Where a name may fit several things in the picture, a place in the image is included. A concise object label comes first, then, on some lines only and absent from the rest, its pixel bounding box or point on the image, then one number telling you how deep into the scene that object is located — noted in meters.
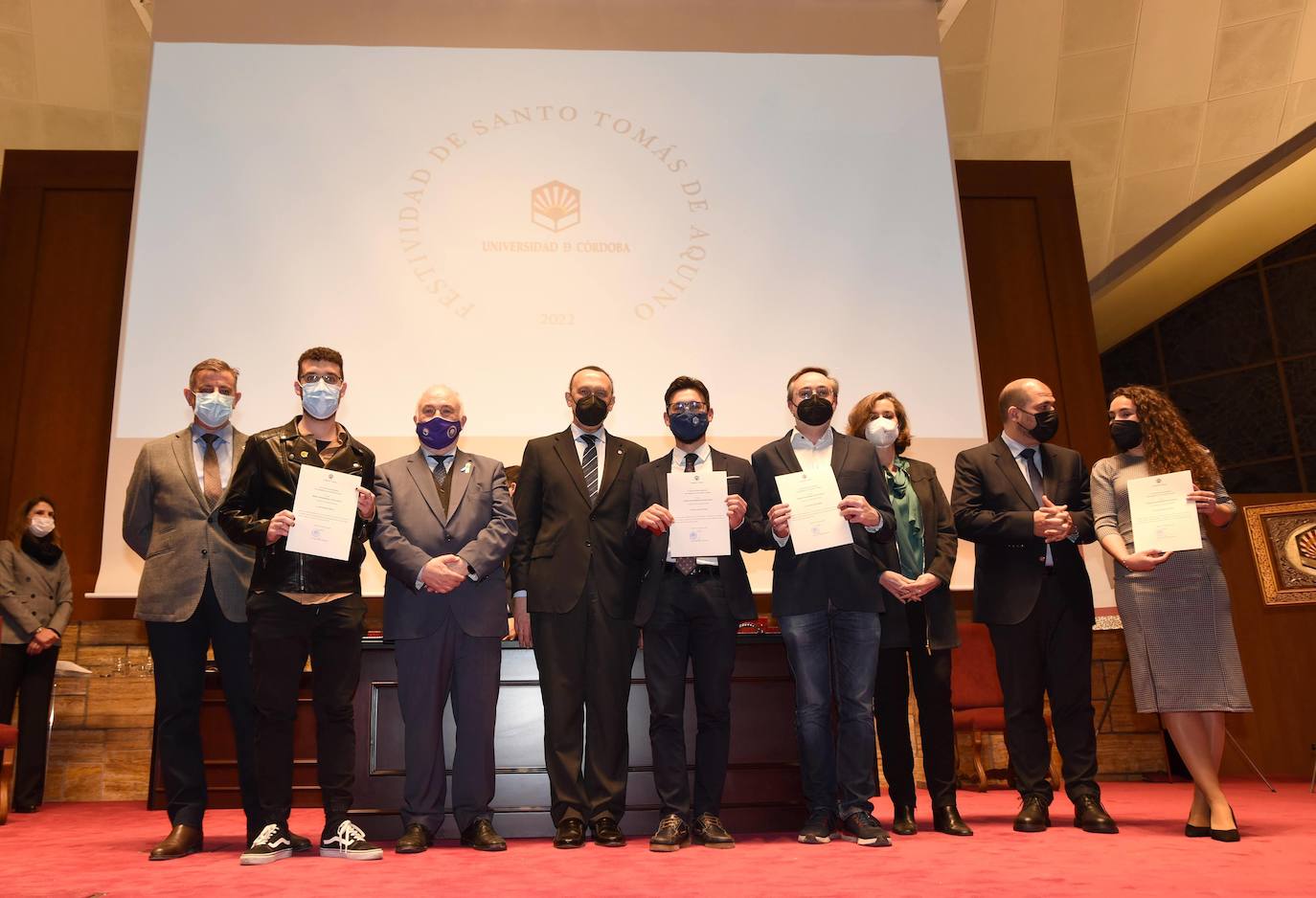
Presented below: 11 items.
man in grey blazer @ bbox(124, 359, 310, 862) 3.06
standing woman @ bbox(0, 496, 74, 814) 5.00
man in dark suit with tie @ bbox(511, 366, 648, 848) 3.20
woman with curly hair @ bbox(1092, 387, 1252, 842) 3.16
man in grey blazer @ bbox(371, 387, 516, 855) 3.13
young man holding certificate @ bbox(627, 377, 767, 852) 3.13
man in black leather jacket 2.91
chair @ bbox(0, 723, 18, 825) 4.37
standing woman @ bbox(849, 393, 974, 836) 3.31
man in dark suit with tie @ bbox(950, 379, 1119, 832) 3.32
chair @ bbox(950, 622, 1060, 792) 5.25
